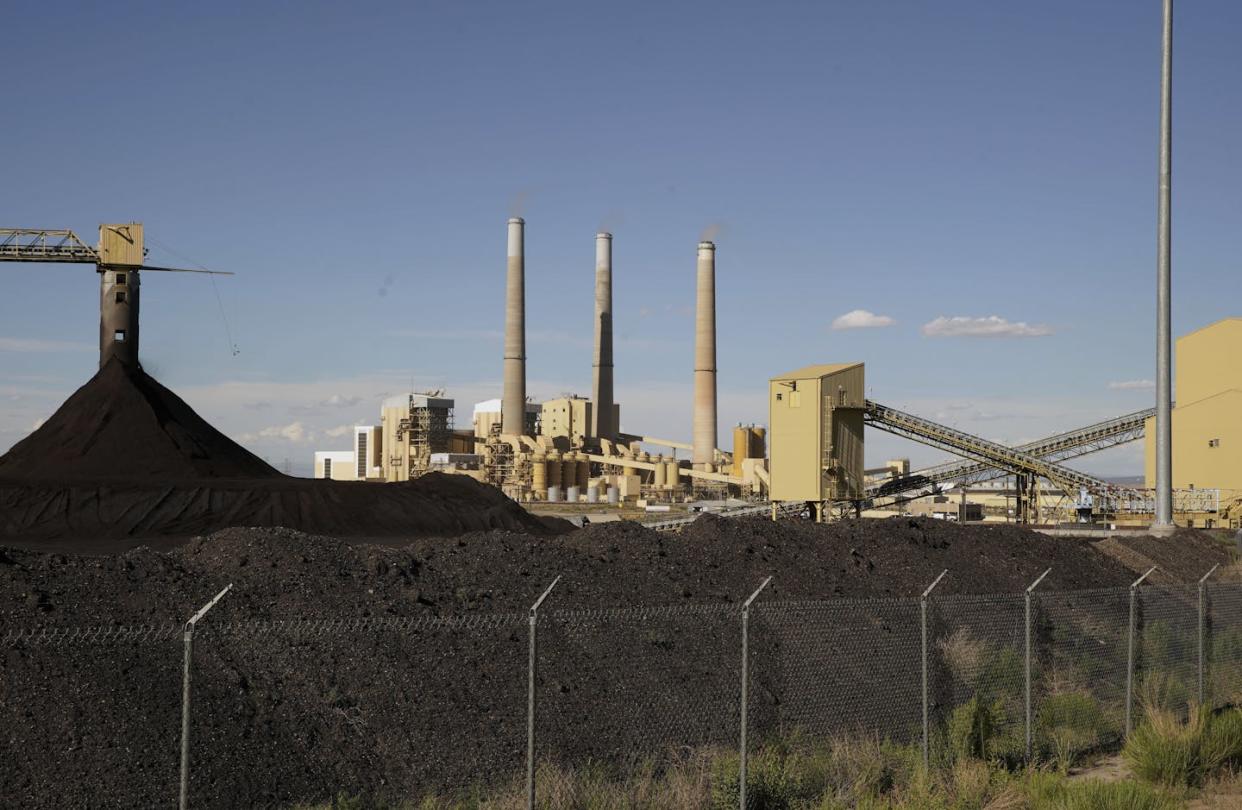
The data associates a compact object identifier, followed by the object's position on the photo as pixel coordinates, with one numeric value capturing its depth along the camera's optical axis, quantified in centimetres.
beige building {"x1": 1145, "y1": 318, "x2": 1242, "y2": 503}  5378
